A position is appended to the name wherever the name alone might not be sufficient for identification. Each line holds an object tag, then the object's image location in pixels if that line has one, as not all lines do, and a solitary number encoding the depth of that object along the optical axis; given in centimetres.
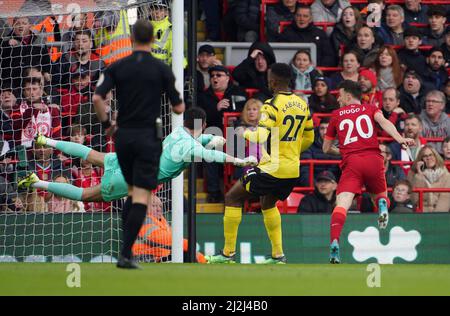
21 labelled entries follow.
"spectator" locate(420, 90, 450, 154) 1755
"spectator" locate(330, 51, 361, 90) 1738
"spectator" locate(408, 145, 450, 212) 1653
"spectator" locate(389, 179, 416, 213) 1619
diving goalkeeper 1196
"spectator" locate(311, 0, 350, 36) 1856
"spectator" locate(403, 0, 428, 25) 1895
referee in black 1014
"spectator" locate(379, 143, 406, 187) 1656
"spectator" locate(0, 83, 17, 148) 1480
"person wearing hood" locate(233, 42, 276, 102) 1691
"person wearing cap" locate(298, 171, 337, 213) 1603
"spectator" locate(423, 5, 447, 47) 1870
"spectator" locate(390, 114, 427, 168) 1686
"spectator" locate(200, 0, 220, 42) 1886
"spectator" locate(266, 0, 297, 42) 1825
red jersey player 1266
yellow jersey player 1278
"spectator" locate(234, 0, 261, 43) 1825
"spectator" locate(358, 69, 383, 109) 1709
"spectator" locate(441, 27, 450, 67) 1868
